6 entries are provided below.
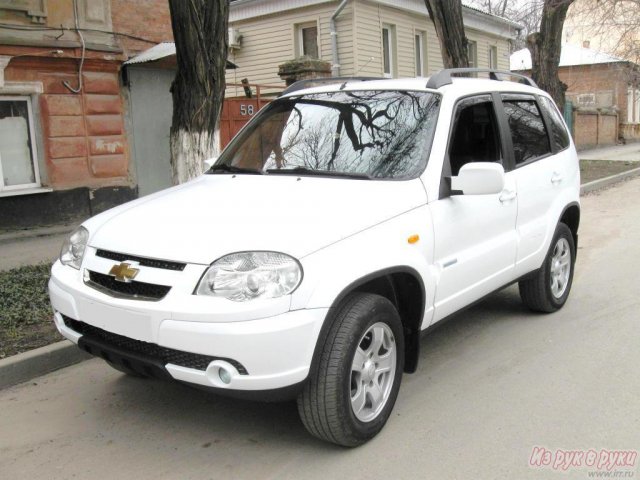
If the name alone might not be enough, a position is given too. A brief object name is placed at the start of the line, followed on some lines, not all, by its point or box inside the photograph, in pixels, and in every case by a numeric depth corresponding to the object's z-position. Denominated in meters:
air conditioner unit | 19.83
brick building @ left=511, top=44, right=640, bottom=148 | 30.52
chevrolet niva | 2.92
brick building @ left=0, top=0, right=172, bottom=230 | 9.56
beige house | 17.97
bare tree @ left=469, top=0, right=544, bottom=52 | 26.48
